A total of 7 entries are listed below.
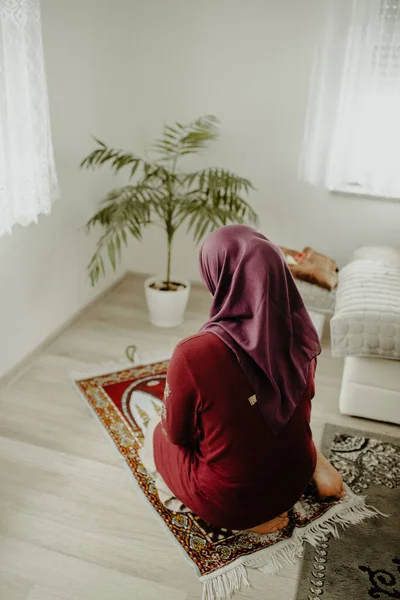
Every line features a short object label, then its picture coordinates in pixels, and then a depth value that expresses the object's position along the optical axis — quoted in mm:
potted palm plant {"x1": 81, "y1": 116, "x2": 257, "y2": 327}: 2900
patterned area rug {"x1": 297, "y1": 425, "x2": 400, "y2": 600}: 1746
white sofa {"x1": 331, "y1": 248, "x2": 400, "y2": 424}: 2412
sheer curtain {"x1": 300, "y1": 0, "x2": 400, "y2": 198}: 2939
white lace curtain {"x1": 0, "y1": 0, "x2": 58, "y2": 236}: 2188
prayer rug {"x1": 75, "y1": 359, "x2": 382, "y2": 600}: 1796
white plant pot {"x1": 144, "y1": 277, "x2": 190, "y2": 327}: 3178
